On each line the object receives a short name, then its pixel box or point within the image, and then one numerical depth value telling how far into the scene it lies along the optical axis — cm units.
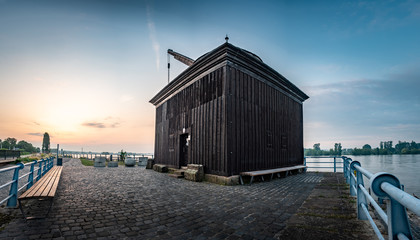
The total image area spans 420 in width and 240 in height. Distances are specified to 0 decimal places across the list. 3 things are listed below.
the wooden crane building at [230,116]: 878
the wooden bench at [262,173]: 833
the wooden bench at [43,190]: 380
